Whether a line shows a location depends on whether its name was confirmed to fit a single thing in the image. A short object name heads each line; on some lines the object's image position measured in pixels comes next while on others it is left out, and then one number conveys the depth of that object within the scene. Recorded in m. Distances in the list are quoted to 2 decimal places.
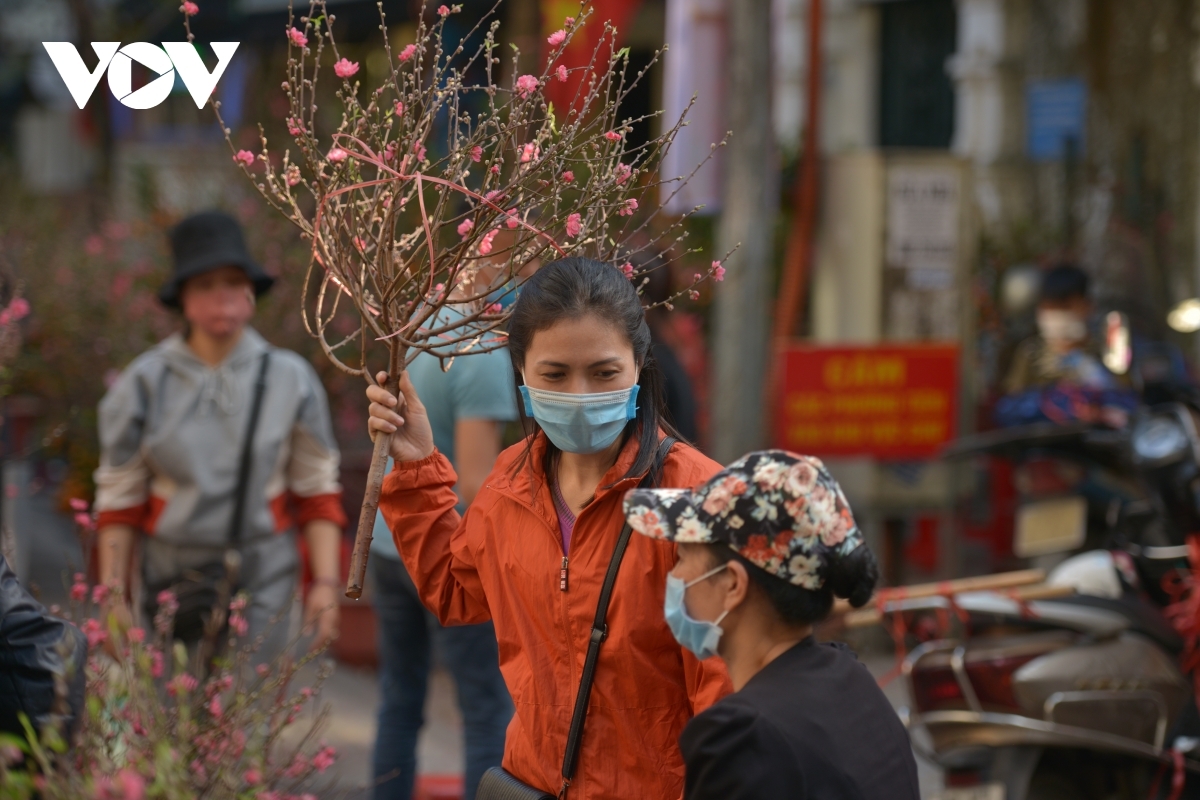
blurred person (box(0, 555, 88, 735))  4.11
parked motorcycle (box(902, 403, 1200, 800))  7.81
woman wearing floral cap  3.70
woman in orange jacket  4.52
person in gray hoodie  8.00
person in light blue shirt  7.50
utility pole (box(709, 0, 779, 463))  12.55
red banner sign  12.88
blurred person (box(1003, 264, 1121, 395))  12.59
